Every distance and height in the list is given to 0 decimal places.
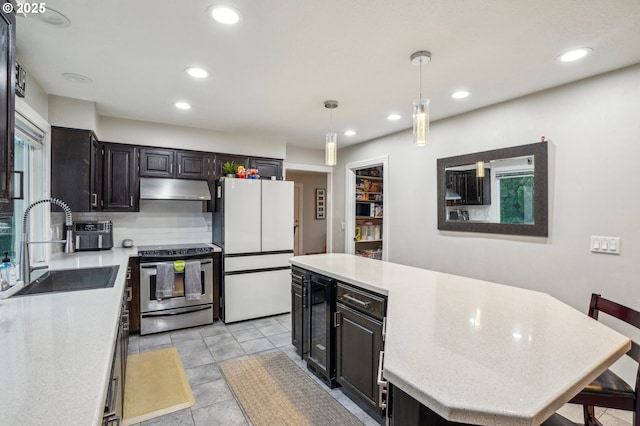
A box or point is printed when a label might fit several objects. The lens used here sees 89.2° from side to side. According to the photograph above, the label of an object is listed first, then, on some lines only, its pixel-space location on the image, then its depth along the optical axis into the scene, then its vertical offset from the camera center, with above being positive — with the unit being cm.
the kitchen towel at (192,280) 371 -79
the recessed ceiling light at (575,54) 214 +108
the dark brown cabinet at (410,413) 100 -65
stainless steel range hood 384 +28
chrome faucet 207 -29
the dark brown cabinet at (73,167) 308 +42
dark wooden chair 139 -77
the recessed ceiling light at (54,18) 179 +110
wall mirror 285 +23
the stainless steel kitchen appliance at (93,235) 350 -26
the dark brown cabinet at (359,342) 202 -86
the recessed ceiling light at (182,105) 329 +110
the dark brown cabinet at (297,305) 290 -85
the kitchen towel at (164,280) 357 -76
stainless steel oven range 357 -86
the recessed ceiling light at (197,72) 249 +110
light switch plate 239 -23
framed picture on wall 796 +24
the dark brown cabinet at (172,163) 395 +61
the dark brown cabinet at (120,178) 373 +39
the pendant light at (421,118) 215 +63
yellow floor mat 226 -138
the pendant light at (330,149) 283 +56
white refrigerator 394 -40
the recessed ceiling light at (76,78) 262 +110
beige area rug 217 -137
